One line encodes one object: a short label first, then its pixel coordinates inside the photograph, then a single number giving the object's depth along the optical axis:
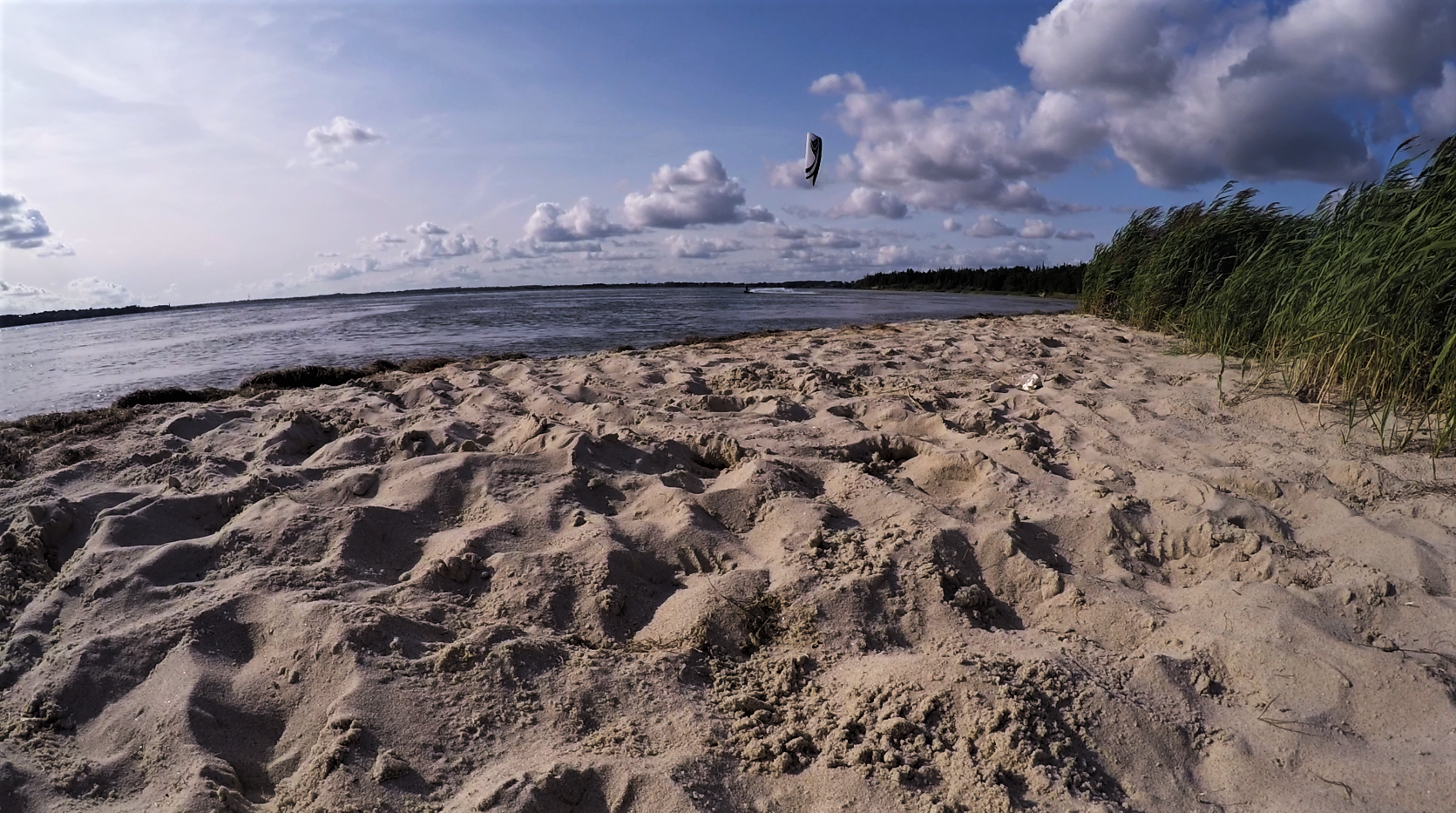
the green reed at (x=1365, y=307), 3.23
